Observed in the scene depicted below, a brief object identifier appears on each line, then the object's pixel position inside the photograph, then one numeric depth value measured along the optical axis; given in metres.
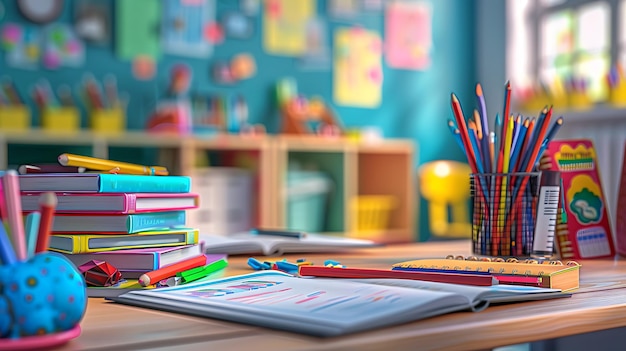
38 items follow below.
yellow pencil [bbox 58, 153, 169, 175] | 0.86
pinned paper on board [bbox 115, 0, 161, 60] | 3.68
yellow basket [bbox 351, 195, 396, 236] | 4.10
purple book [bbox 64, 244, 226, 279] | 0.88
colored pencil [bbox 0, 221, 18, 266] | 0.57
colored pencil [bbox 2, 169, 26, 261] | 0.58
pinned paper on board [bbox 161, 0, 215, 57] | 3.82
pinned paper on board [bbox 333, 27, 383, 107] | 4.36
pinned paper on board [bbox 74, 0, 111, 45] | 3.58
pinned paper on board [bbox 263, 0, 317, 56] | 4.11
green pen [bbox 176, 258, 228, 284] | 0.89
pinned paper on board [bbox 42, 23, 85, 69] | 3.51
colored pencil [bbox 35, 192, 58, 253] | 0.57
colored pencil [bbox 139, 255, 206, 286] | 0.83
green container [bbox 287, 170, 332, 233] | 3.77
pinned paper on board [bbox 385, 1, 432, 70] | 4.56
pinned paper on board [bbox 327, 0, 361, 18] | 4.34
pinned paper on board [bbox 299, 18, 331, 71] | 4.24
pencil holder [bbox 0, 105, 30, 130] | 3.29
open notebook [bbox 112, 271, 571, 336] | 0.62
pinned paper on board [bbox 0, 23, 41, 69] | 3.43
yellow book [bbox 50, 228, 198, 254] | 0.86
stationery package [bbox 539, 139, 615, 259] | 1.22
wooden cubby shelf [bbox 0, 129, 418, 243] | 3.33
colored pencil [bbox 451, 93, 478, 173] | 1.09
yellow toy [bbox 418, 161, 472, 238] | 4.33
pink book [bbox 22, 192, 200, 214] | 0.87
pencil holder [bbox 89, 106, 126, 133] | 3.54
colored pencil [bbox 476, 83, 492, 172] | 1.13
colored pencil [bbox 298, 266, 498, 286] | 0.81
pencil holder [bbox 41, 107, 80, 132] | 3.42
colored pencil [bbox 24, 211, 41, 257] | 0.60
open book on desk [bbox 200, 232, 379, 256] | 1.28
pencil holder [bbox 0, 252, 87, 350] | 0.56
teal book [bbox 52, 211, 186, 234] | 0.87
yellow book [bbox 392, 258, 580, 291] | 0.85
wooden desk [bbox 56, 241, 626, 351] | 0.58
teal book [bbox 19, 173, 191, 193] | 0.87
